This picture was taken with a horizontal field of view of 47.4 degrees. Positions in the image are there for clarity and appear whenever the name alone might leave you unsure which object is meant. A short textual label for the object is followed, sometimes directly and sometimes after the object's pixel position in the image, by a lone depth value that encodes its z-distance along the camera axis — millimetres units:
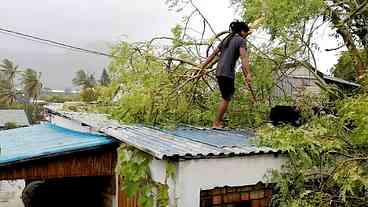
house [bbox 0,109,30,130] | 43009
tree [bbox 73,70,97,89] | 59016
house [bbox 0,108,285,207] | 4406
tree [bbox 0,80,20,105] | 56219
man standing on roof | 6453
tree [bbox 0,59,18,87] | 58816
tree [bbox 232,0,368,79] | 6695
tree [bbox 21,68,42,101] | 56531
